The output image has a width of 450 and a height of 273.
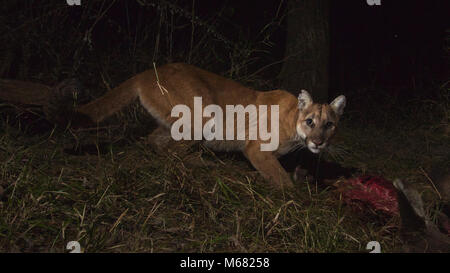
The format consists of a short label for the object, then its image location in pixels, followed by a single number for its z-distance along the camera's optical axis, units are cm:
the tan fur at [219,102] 407
